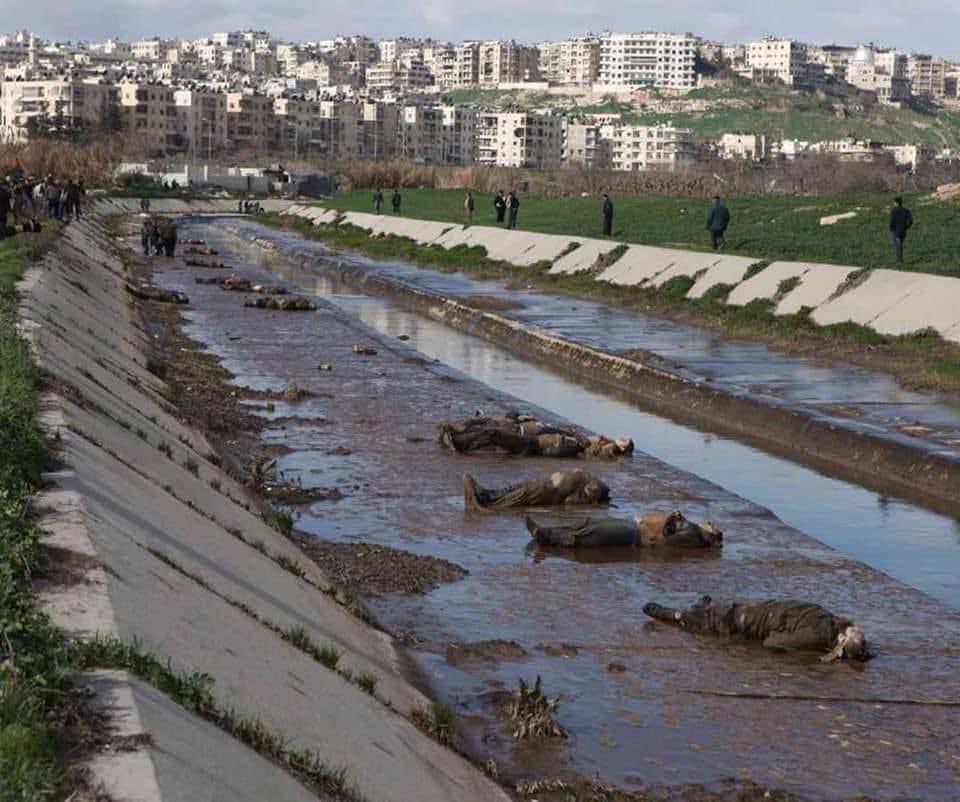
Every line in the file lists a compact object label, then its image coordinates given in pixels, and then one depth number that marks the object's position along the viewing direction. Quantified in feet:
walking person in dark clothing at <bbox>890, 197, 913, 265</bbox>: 113.39
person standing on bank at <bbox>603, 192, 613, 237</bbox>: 172.35
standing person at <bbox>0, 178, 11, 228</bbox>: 129.08
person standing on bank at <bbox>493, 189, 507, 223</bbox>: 208.97
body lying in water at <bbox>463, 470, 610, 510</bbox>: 45.42
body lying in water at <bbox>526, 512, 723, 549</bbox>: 40.65
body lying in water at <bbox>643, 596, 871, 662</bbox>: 31.40
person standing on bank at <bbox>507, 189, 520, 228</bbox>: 197.66
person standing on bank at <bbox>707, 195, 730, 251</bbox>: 136.77
